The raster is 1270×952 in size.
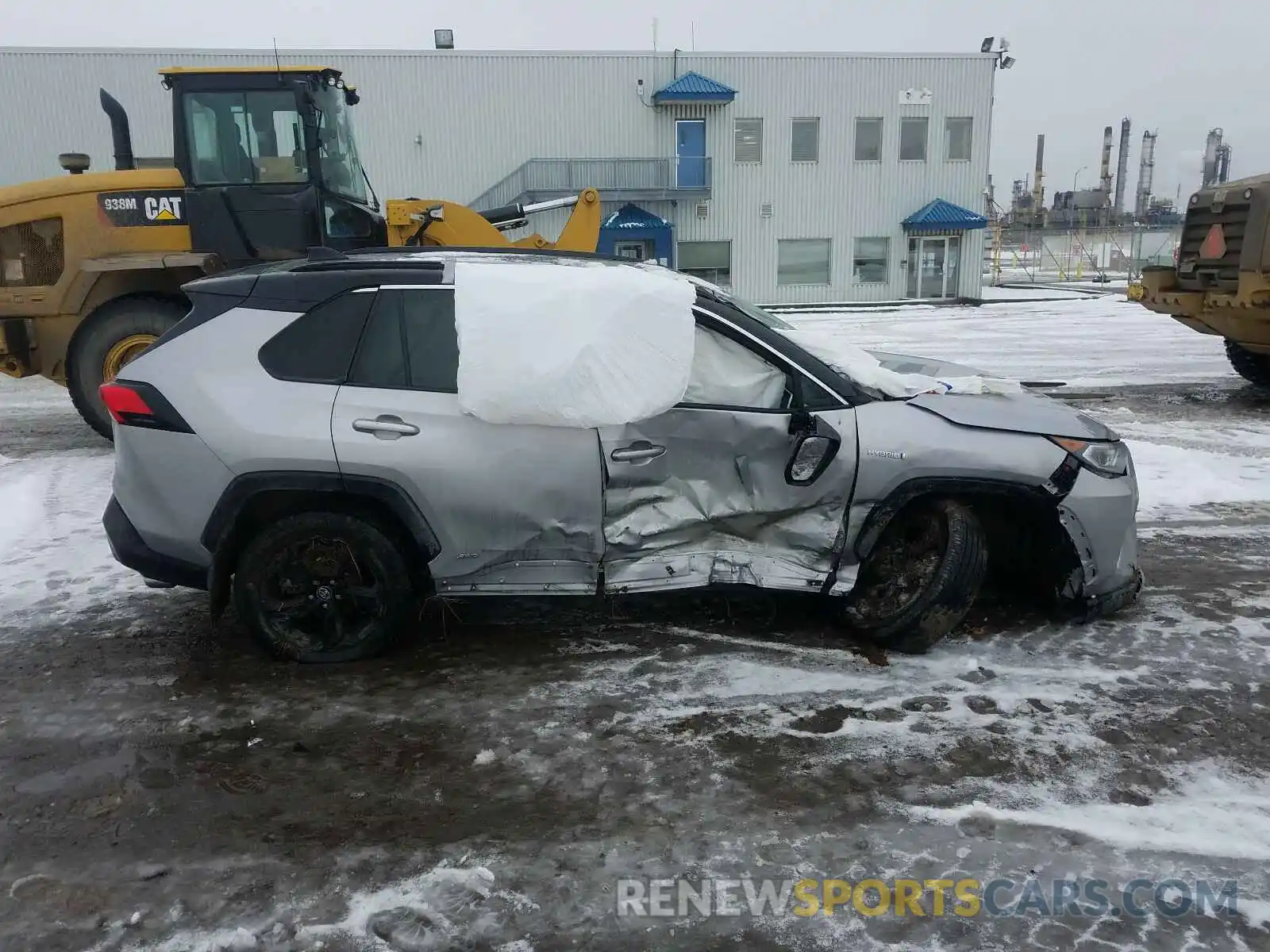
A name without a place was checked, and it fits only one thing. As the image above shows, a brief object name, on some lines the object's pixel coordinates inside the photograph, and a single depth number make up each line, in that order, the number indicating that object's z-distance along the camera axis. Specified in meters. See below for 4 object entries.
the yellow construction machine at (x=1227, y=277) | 9.65
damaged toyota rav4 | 3.87
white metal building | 25.48
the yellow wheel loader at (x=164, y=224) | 8.31
